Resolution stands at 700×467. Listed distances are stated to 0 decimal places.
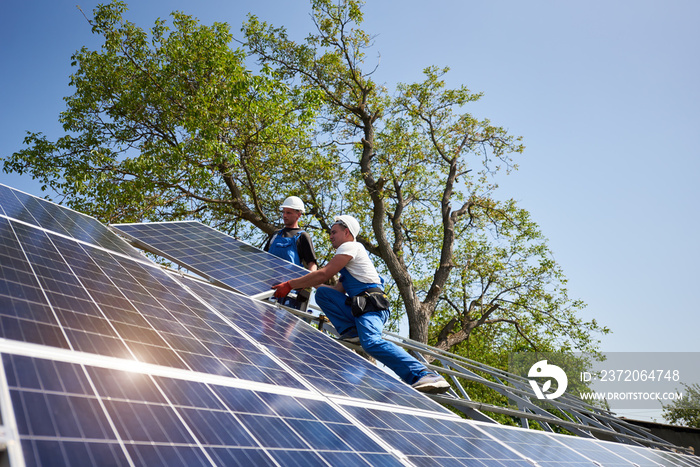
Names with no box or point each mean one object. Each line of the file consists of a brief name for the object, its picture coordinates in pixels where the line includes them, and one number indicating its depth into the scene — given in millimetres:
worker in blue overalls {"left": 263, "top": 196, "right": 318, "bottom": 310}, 8156
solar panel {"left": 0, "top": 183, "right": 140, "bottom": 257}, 4996
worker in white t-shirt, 5152
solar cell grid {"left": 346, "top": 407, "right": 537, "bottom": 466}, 2766
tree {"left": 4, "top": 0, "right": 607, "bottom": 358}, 15102
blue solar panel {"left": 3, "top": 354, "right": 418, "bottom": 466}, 1439
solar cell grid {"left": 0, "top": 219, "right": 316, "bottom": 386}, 2244
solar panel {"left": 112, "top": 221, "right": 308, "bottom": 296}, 6336
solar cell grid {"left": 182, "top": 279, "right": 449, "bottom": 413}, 3627
